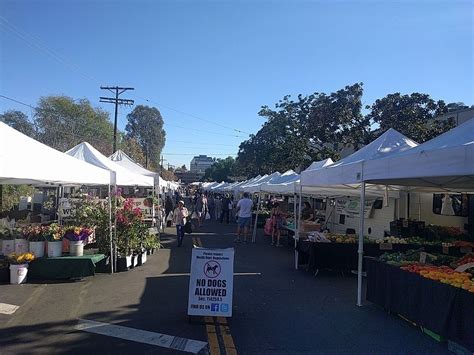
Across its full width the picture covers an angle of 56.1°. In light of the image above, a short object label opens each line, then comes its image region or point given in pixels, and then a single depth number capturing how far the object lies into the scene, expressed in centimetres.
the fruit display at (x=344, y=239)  1100
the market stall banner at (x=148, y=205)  2008
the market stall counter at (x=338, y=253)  1068
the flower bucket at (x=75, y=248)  978
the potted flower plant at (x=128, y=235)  1071
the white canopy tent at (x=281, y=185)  1723
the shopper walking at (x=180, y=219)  1527
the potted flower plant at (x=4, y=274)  903
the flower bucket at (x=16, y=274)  881
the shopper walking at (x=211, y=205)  3278
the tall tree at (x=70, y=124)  4412
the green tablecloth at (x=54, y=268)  935
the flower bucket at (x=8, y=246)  948
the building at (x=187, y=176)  17018
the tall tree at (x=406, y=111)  2614
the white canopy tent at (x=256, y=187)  2238
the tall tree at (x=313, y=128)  2983
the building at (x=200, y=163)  18938
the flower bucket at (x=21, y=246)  957
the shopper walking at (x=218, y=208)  3314
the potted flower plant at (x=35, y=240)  957
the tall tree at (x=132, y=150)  6650
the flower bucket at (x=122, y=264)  1060
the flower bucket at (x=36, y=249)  956
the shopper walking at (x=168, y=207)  2501
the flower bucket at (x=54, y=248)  958
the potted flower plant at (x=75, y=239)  974
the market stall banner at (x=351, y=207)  1588
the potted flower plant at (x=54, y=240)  959
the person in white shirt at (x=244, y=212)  1715
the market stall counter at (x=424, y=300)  536
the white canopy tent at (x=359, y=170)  806
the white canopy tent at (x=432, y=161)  525
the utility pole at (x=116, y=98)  4078
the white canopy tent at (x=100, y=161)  1325
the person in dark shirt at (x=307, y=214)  1837
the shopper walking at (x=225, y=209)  2911
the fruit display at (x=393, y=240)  1126
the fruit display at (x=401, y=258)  746
